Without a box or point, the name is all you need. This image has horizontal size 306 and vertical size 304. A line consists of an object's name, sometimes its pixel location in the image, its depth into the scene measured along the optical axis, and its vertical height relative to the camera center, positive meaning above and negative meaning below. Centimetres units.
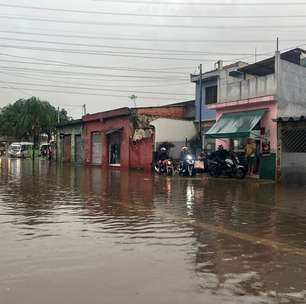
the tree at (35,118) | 7098 +484
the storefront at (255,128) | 2261 +115
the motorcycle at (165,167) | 2695 -78
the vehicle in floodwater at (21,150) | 6612 +34
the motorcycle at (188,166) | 2519 -64
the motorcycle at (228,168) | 2294 -67
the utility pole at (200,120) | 3289 +216
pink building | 2238 +209
